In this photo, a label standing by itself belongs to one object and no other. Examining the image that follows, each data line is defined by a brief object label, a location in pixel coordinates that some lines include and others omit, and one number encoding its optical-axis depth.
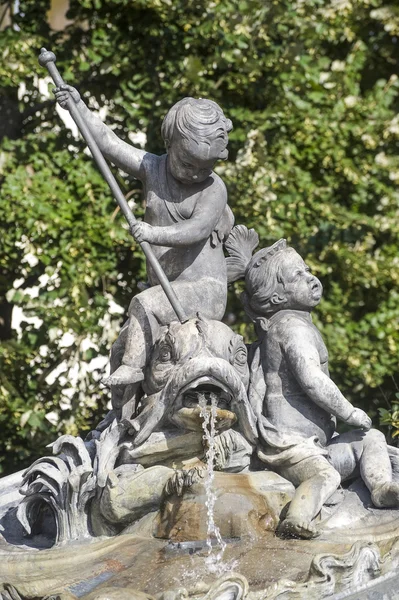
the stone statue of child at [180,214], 14.67
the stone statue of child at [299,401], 14.11
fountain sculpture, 13.25
